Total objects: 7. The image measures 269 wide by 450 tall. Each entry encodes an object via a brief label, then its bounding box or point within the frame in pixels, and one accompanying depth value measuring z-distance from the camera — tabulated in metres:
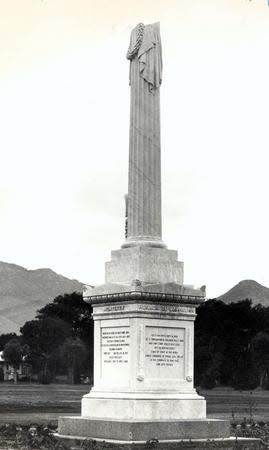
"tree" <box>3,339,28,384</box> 134.00
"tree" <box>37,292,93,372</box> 114.84
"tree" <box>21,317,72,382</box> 117.38
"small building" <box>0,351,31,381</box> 127.69
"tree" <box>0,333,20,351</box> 164.00
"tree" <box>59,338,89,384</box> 104.50
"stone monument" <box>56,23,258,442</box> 20.69
